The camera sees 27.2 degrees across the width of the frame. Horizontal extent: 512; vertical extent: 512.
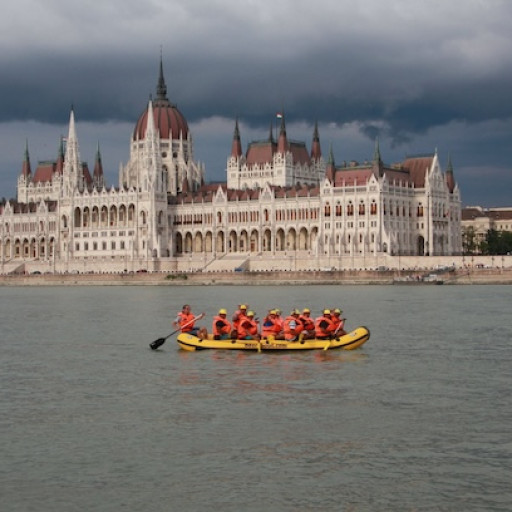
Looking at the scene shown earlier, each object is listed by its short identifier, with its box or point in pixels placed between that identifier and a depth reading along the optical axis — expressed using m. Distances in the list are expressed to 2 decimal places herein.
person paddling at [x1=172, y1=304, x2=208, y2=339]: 43.66
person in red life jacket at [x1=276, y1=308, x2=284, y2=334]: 42.31
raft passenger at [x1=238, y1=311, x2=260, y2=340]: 41.75
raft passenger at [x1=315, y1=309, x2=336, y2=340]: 41.78
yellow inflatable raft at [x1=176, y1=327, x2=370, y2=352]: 41.41
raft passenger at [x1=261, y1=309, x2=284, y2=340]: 41.88
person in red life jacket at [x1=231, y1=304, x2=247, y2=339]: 41.66
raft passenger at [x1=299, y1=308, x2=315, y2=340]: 41.97
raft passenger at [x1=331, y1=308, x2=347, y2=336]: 42.22
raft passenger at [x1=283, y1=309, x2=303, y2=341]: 41.59
